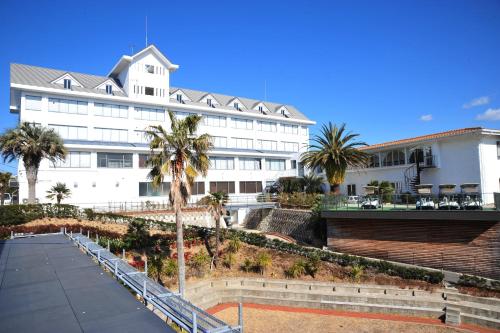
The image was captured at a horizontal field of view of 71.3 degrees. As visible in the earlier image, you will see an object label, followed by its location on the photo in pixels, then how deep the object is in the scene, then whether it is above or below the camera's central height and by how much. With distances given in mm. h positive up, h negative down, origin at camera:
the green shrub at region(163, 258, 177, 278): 20531 -4453
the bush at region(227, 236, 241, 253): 25484 -3947
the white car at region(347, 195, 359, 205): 25753 -802
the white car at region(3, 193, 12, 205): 56706 +114
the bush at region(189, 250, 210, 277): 22081 -4593
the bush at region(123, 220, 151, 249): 24384 -2972
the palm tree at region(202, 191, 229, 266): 23531 -886
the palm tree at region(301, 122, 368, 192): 30719 +2941
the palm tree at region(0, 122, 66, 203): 28688 +4237
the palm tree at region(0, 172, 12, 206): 46662 +2293
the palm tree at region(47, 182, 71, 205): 33466 +436
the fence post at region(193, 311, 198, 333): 7058 -2669
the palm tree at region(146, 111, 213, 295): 17203 +1728
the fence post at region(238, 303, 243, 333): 6978 -2704
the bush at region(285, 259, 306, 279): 21375 -4903
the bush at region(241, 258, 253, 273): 22578 -4813
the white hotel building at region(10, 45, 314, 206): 39097 +9108
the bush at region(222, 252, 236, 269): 23375 -4631
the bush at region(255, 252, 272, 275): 22094 -4531
